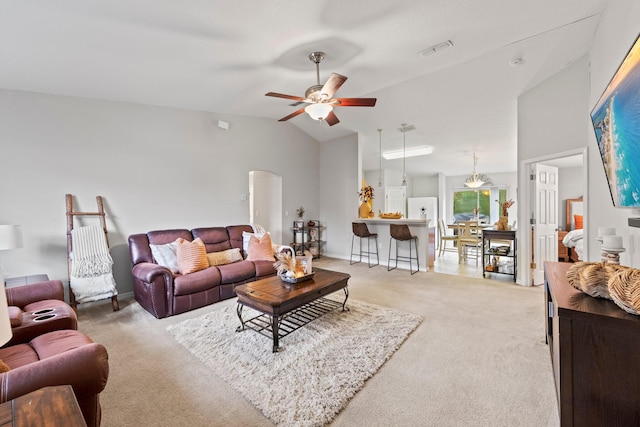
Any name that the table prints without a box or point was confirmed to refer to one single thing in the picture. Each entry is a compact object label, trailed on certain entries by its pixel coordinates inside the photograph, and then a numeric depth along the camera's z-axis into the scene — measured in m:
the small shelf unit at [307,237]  6.23
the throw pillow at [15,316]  1.78
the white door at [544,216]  4.07
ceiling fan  2.90
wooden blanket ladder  3.23
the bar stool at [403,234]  4.93
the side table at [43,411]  0.75
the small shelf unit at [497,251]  4.43
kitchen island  5.17
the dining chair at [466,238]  5.81
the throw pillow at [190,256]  3.57
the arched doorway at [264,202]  6.20
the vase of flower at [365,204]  5.84
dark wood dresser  1.11
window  8.35
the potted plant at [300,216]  6.25
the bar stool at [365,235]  5.57
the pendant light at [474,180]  7.05
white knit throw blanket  3.19
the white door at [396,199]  8.62
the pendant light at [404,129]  5.37
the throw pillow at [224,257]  4.01
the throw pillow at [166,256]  3.59
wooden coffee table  2.40
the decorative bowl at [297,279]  2.89
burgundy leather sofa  3.17
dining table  5.91
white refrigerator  8.78
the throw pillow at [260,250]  4.25
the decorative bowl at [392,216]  5.69
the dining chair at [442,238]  6.46
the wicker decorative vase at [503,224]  4.66
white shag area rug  1.76
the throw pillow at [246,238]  4.50
